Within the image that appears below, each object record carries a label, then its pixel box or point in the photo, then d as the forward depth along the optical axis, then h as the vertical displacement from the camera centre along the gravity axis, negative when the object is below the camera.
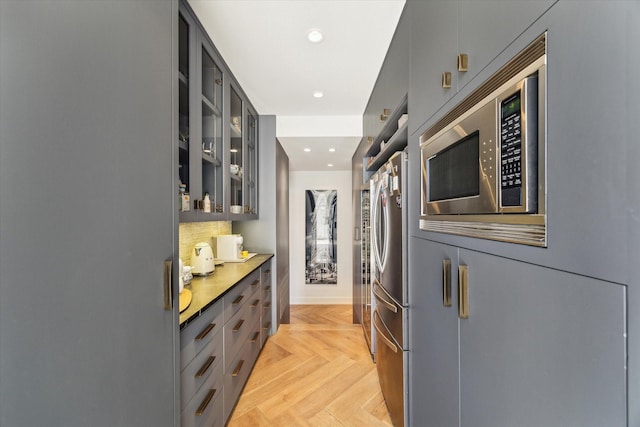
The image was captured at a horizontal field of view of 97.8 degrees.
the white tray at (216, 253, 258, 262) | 2.76 -0.43
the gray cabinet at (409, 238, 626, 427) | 0.45 -0.29
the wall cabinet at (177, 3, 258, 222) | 1.63 +0.61
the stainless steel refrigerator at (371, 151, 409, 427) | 1.51 -0.41
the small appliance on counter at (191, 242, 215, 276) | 2.16 -0.34
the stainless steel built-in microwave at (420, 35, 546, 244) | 0.59 +0.17
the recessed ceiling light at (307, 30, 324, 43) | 1.77 +1.17
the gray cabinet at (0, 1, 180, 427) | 0.54 +0.01
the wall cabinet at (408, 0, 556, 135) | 0.66 +0.54
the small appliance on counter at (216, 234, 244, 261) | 2.78 -0.32
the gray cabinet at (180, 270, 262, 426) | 1.27 -0.80
